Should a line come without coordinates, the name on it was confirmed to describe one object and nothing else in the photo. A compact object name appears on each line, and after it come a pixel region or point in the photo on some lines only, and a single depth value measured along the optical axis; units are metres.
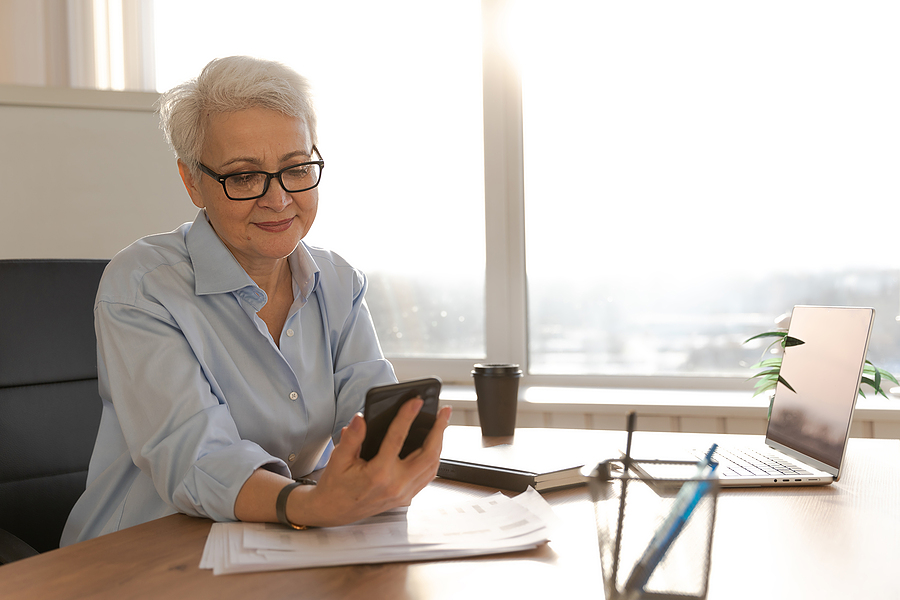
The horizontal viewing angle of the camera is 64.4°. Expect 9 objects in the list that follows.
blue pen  0.54
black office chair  1.21
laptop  1.00
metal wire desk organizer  0.55
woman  0.93
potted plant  1.72
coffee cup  1.36
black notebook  0.99
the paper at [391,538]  0.71
